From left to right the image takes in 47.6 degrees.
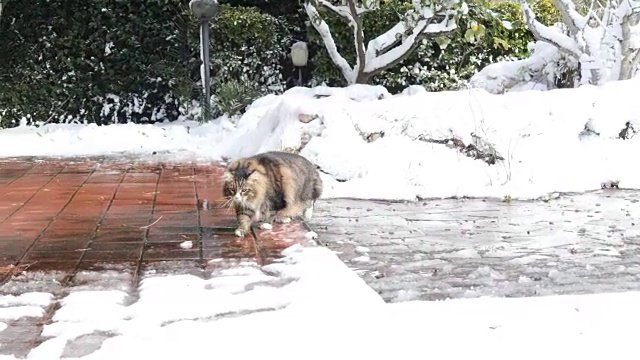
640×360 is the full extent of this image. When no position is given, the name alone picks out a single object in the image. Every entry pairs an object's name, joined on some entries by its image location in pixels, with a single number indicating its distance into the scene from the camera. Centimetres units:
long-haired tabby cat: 464
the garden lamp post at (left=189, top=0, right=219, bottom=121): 1015
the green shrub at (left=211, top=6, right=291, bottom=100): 1150
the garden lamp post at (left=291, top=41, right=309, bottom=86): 1153
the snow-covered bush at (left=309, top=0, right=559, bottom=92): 1156
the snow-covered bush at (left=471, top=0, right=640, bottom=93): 863
